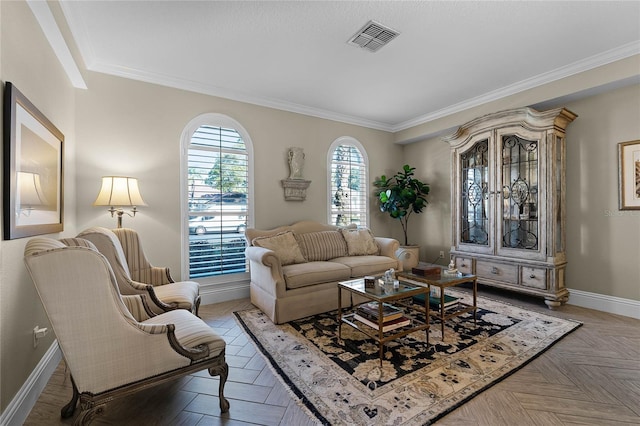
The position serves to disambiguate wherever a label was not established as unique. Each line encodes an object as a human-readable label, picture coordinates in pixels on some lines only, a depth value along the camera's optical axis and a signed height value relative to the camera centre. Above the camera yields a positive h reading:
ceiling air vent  2.55 +1.69
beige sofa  2.99 -0.59
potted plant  4.90 +0.36
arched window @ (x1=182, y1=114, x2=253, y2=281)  3.63 +0.30
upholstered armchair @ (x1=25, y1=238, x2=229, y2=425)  1.28 -0.59
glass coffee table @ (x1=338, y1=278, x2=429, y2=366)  2.16 -0.66
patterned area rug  1.70 -1.13
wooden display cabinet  3.38 +0.20
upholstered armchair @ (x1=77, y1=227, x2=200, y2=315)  2.09 -0.51
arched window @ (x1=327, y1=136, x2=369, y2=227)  4.86 +0.58
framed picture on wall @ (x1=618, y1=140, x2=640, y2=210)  3.10 +0.45
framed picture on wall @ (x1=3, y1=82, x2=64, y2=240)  1.54 +0.30
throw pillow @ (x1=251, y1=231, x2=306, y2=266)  3.46 -0.38
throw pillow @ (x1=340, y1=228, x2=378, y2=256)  4.08 -0.39
